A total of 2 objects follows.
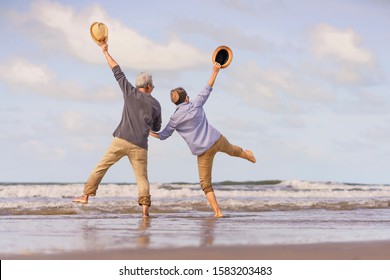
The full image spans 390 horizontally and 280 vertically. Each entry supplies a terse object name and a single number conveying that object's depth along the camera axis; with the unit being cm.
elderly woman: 1878
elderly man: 1823
